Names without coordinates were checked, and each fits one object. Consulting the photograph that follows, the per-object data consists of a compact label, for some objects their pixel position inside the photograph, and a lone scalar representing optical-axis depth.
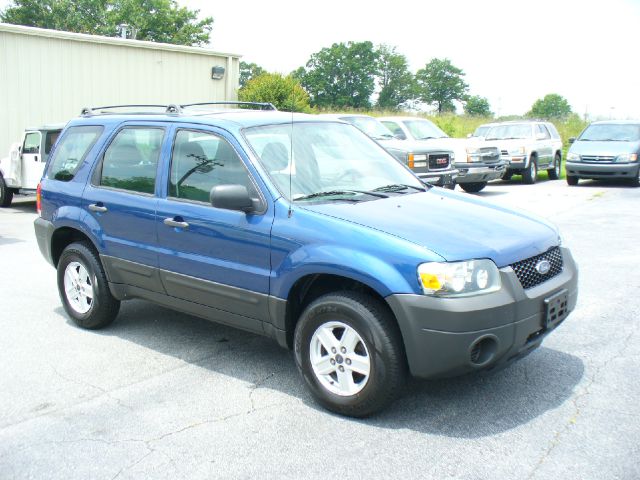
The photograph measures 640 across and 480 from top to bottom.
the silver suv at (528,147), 19.61
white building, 18.77
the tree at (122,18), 60.75
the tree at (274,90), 23.00
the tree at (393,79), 90.31
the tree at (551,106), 117.69
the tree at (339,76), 78.25
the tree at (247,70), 85.56
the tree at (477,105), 96.75
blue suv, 3.94
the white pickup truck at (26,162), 14.36
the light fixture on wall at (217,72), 24.23
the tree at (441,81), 98.38
